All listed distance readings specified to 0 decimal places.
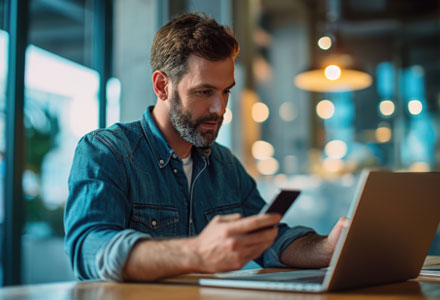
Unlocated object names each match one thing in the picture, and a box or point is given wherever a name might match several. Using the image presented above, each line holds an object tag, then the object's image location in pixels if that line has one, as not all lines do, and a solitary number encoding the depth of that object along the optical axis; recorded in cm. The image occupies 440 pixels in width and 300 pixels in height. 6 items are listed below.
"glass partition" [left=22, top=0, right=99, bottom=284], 417
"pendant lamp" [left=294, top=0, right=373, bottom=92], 430
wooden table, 93
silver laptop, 96
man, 102
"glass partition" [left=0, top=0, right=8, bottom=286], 320
